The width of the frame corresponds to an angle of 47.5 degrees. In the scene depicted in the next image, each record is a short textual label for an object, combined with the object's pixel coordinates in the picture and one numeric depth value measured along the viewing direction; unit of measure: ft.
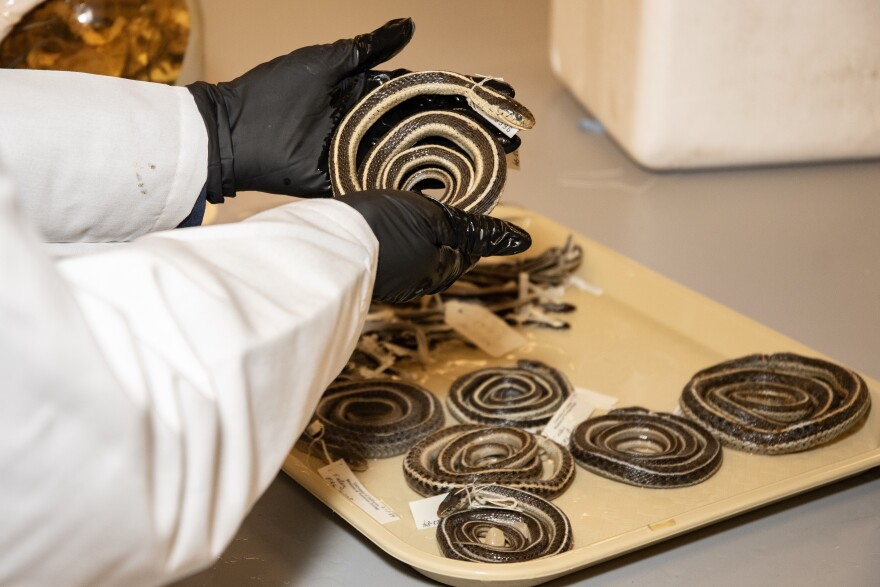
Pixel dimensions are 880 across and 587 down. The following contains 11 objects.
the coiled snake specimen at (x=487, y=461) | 5.31
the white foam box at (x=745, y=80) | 10.20
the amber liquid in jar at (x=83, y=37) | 8.55
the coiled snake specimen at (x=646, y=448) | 5.35
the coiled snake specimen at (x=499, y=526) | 4.71
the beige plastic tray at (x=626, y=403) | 4.71
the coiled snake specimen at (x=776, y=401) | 5.63
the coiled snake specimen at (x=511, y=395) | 6.06
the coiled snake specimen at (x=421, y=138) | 5.61
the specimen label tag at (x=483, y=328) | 7.06
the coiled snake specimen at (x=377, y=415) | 5.74
